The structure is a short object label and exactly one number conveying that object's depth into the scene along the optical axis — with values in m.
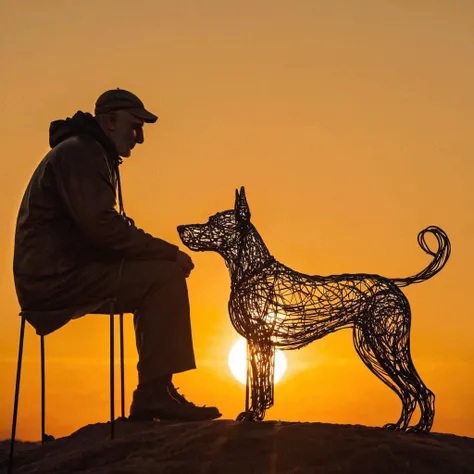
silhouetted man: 8.81
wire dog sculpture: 9.18
